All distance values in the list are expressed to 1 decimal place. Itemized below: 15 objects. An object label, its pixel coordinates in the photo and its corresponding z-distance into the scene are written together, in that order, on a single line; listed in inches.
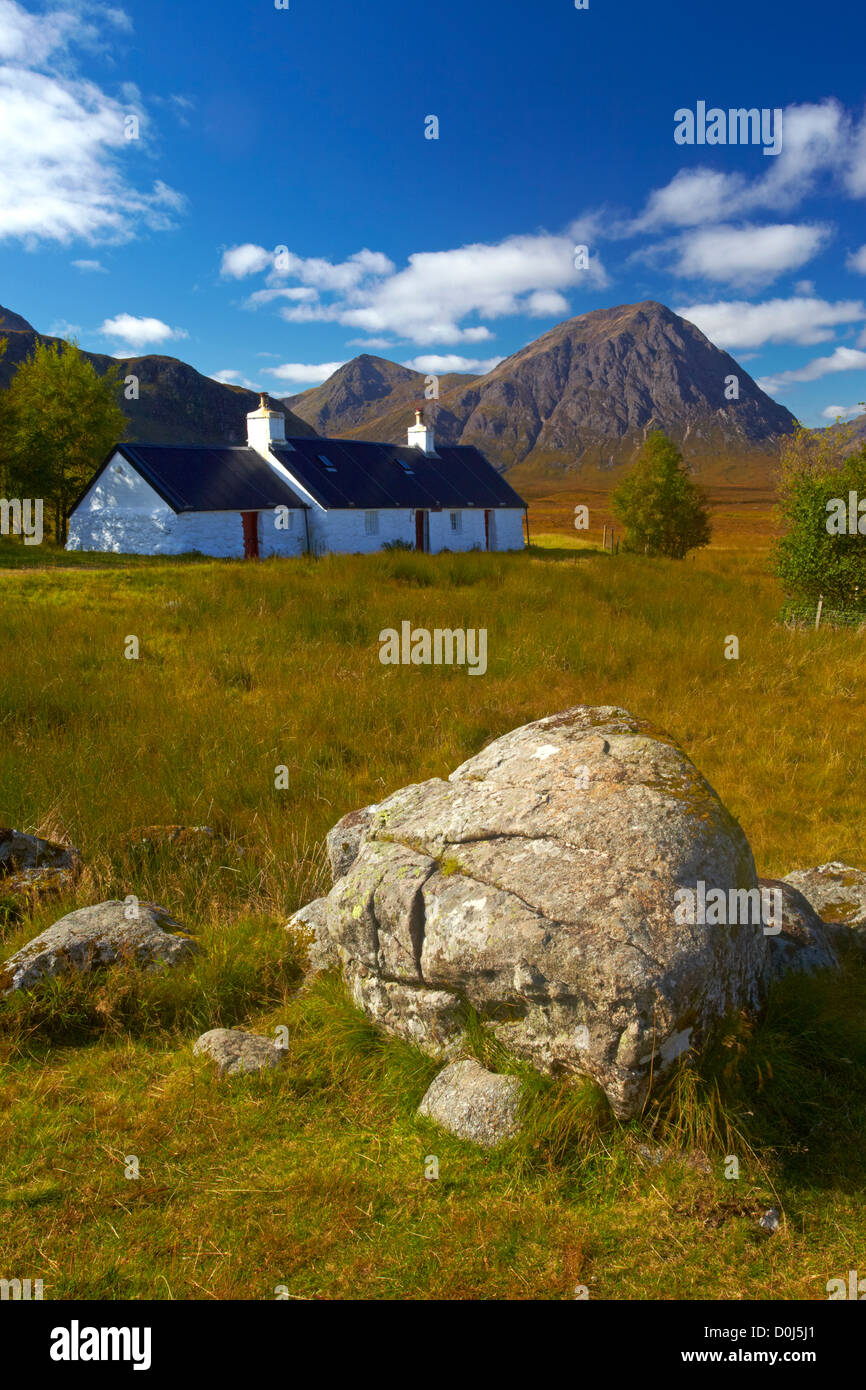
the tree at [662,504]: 1507.1
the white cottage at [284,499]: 1213.1
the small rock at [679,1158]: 118.6
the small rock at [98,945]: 166.1
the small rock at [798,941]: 167.3
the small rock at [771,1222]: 111.0
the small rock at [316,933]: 176.7
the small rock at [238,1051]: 145.4
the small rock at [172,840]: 246.4
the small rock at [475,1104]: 126.6
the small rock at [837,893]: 197.0
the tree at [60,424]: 1353.3
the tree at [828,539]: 626.6
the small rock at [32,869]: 206.2
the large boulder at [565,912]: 123.4
